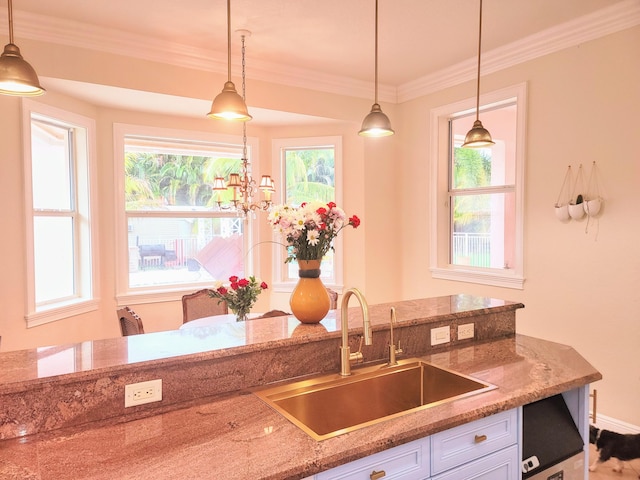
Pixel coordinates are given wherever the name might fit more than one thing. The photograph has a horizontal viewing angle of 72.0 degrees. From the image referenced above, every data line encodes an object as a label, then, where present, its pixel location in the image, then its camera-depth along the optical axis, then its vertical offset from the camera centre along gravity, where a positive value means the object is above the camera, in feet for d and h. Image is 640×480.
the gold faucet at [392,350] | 6.01 -1.70
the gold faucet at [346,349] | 5.56 -1.57
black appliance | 5.65 -2.87
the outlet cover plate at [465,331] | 7.23 -1.72
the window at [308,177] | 15.64 +1.82
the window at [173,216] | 13.79 +0.42
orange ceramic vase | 6.22 -0.97
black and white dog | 8.50 -4.28
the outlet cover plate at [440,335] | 6.91 -1.72
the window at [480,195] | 12.09 +0.99
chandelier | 11.00 +1.04
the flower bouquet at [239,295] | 10.00 -1.53
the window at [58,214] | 10.85 +0.41
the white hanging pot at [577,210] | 10.28 +0.39
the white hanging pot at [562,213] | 10.64 +0.34
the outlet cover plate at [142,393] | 4.62 -1.75
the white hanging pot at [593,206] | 10.02 +0.47
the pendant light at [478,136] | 8.01 +1.66
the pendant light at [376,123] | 7.75 +1.85
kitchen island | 3.66 -1.97
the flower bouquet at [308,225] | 6.06 +0.04
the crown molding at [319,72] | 9.89 +4.63
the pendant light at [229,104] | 6.77 +1.92
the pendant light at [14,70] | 5.18 +1.90
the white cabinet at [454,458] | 4.19 -2.39
